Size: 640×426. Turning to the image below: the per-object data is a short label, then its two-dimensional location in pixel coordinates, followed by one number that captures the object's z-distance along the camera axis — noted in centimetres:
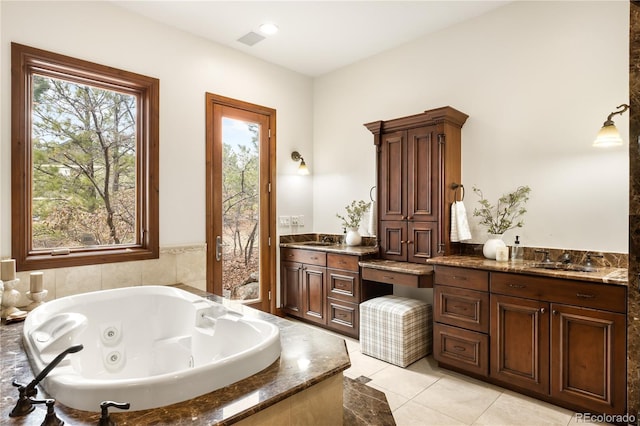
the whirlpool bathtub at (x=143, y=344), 122
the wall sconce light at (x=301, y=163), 420
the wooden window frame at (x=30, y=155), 243
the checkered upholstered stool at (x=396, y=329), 280
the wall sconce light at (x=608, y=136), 222
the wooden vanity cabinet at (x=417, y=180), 304
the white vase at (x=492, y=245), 279
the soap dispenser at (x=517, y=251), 276
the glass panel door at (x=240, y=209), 367
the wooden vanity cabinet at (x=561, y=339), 198
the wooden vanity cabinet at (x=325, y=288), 337
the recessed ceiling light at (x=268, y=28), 323
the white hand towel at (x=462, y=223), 295
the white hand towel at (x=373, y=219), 358
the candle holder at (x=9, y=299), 219
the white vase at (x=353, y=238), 382
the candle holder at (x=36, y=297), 231
